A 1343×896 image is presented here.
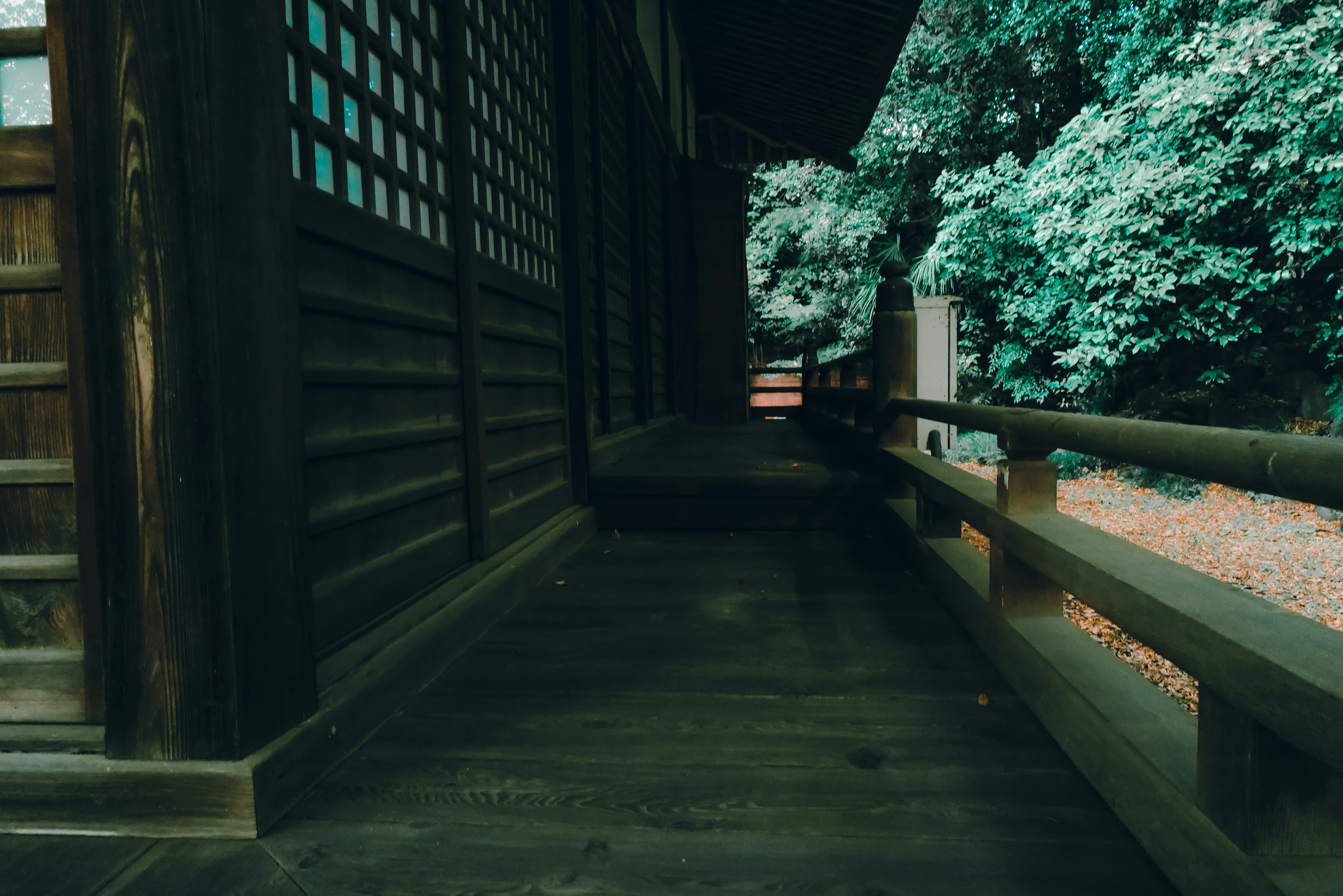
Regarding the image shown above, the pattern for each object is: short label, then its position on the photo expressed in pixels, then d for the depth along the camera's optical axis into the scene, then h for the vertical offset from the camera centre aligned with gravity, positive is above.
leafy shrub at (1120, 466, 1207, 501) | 9.58 -1.19
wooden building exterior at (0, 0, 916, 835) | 1.32 +0.04
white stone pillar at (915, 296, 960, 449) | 8.95 +0.48
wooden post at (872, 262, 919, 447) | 4.03 +0.24
